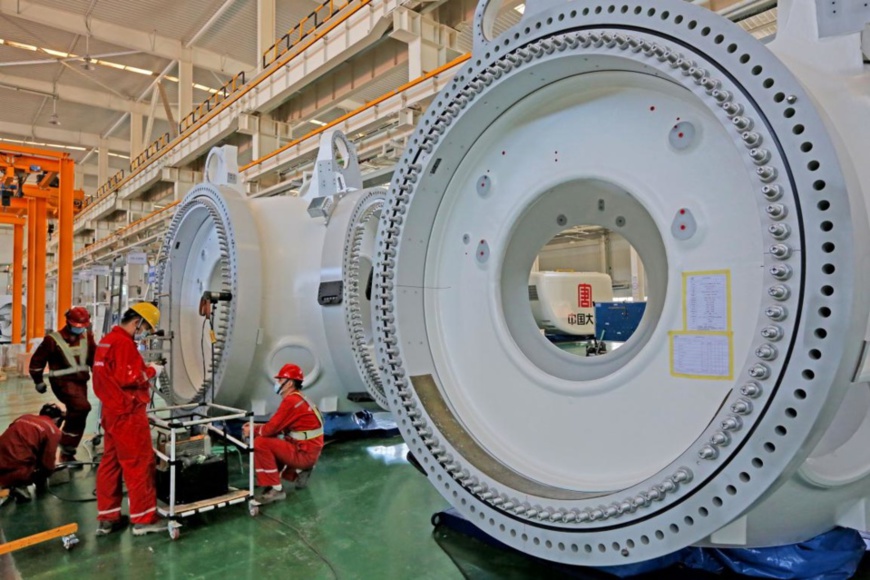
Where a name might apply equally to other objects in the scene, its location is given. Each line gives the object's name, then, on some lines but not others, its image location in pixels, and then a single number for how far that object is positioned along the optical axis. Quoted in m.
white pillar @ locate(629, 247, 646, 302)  14.81
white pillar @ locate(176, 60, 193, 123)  12.62
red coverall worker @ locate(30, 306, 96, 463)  4.39
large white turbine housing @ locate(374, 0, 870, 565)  1.32
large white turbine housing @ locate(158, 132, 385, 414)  4.49
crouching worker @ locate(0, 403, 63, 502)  3.49
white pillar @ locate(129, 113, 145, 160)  15.64
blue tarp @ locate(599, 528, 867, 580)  1.96
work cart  3.06
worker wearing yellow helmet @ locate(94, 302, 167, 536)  3.02
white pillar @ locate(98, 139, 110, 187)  17.89
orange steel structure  6.95
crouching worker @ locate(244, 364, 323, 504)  3.46
